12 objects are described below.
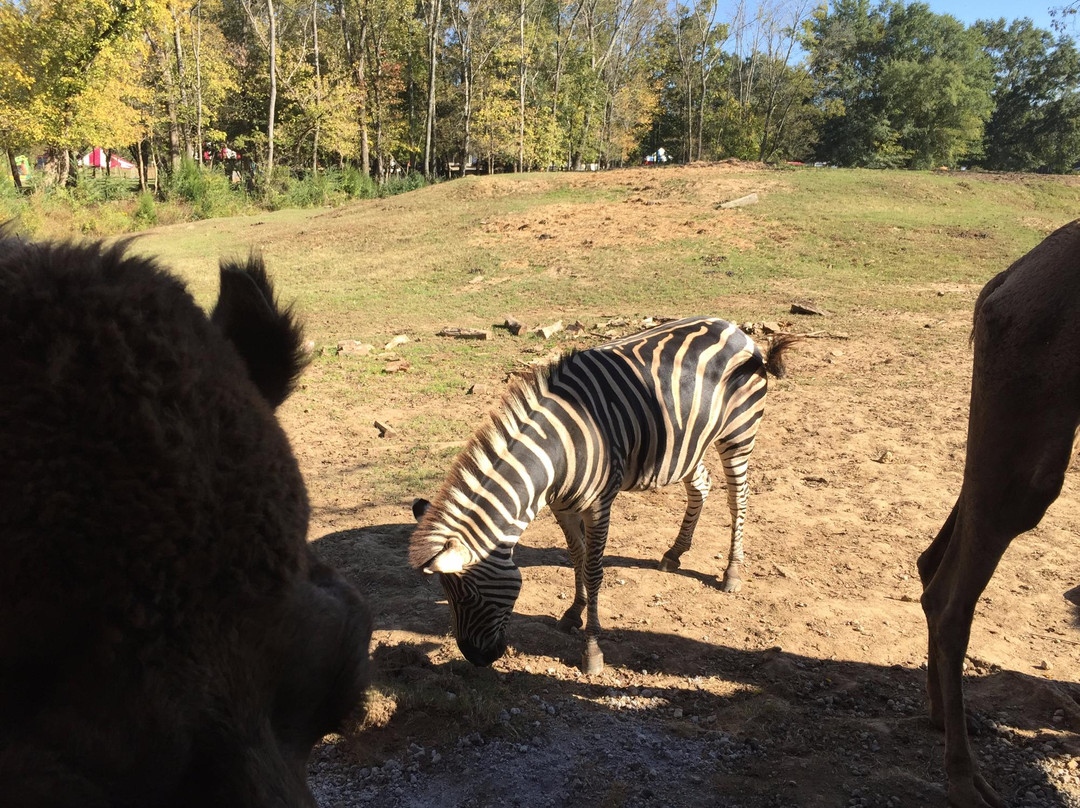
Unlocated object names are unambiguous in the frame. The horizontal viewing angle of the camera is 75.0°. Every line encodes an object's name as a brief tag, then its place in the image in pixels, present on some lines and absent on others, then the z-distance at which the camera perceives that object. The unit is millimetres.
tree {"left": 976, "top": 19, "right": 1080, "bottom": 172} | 50250
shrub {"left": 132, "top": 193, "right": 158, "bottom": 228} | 26062
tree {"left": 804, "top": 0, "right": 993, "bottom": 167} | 46062
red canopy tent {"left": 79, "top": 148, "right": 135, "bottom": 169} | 46625
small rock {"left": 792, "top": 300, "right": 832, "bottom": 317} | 12914
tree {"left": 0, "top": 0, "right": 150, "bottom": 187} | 23500
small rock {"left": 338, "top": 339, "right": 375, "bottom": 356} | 11109
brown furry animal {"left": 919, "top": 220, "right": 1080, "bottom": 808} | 2807
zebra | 3814
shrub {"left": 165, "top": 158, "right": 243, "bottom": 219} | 29350
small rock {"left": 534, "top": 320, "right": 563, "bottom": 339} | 11539
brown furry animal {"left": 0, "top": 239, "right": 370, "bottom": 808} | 780
